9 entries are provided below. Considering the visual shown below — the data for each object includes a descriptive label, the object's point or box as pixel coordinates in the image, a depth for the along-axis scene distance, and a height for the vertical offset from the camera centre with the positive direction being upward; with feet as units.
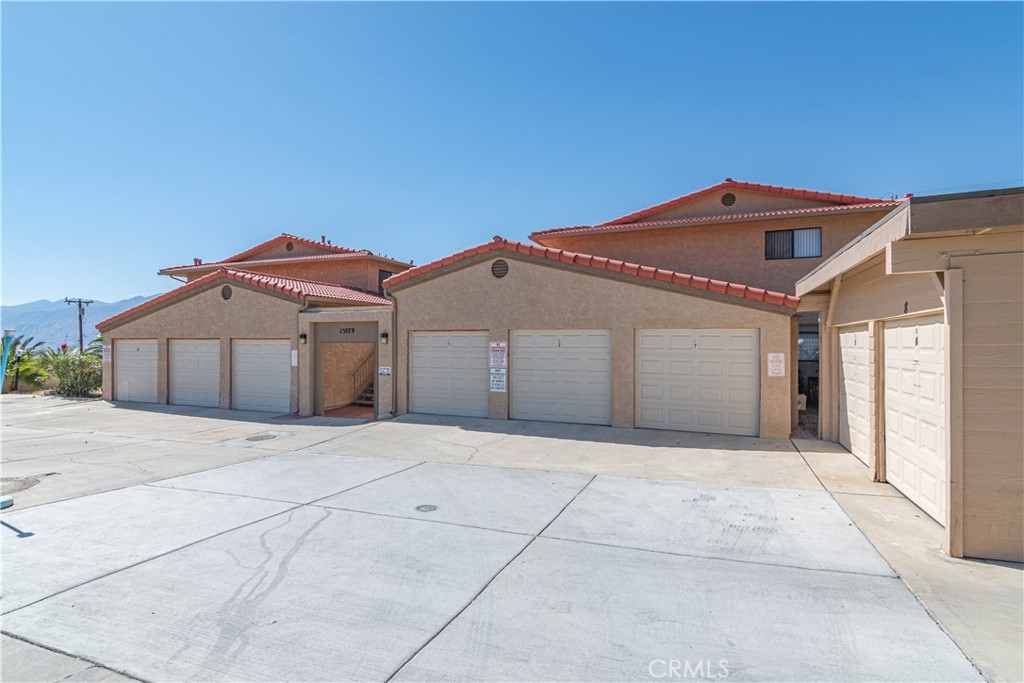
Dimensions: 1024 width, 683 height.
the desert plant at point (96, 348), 74.42 +0.53
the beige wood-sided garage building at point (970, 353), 16.17 -0.11
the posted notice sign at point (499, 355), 43.70 -0.37
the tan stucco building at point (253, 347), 50.83 +0.43
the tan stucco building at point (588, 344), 37.06 +0.54
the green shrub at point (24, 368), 75.73 -2.43
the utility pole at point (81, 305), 136.36 +12.50
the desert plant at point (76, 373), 68.44 -2.88
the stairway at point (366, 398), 60.23 -5.53
